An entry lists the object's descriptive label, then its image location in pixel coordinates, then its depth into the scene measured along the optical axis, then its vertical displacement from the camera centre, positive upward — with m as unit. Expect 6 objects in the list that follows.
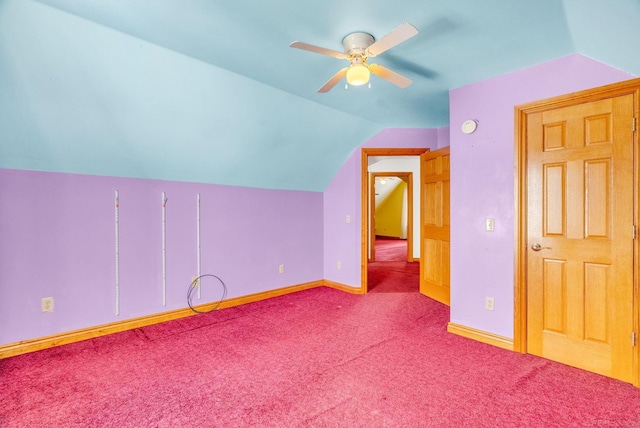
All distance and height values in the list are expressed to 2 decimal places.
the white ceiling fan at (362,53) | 1.79 +0.98
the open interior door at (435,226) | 3.83 -0.19
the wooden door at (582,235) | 2.11 -0.18
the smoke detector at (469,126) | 2.79 +0.76
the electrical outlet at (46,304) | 2.56 -0.73
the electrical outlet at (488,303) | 2.73 -0.81
